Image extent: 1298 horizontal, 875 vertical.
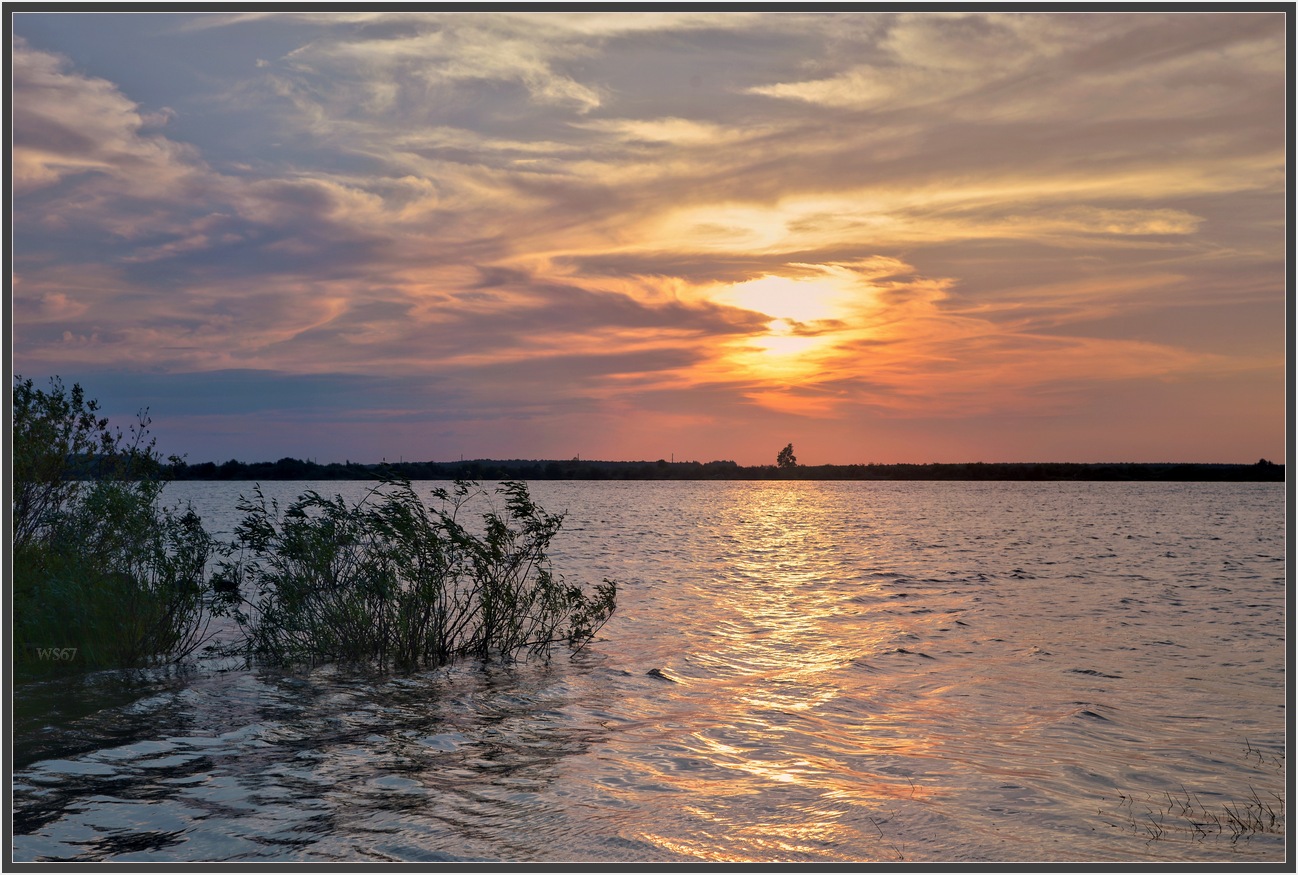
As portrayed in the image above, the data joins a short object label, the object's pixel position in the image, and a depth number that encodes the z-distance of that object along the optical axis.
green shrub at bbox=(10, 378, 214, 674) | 20.61
